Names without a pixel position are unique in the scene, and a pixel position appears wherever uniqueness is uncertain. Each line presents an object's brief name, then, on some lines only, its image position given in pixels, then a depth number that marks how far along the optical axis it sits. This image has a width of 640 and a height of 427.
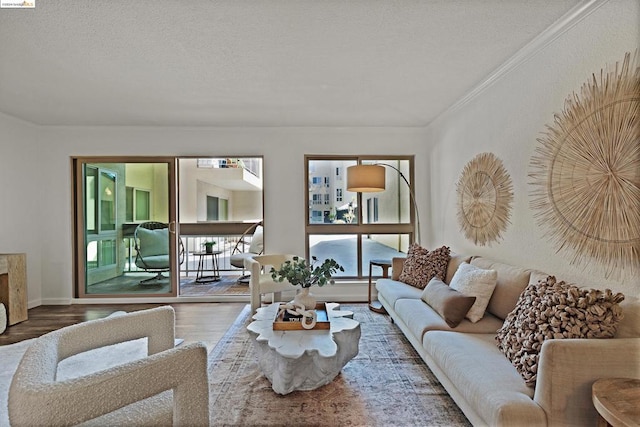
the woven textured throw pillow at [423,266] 3.44
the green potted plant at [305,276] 2.68
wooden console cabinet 3.64
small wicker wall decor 2.91
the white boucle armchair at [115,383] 0.86
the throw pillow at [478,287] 2.41
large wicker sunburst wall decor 1.74
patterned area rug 1.93
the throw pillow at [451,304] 2.35
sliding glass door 4.68
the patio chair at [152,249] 4.90
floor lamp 3.81
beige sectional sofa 1.38
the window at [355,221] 4.81
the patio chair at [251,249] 5.77
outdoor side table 6.20
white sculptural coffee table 2.08
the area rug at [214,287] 5.13
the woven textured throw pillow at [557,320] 1.52
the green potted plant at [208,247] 6.29
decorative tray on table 2.41
